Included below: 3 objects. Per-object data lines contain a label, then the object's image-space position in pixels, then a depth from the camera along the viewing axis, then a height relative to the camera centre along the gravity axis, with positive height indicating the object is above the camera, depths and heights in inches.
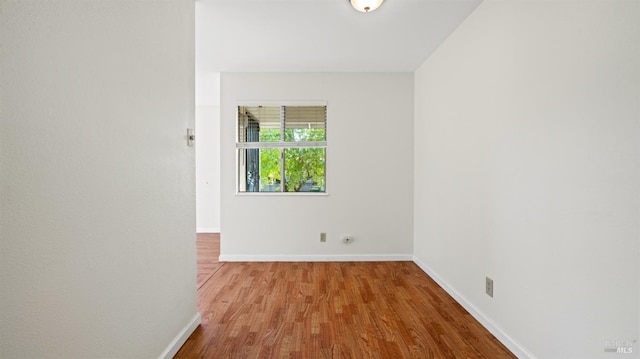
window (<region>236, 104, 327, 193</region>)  146.9 +16.2
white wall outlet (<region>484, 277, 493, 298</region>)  79.3 -32.8
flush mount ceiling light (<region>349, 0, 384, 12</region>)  83.3 +55.7
